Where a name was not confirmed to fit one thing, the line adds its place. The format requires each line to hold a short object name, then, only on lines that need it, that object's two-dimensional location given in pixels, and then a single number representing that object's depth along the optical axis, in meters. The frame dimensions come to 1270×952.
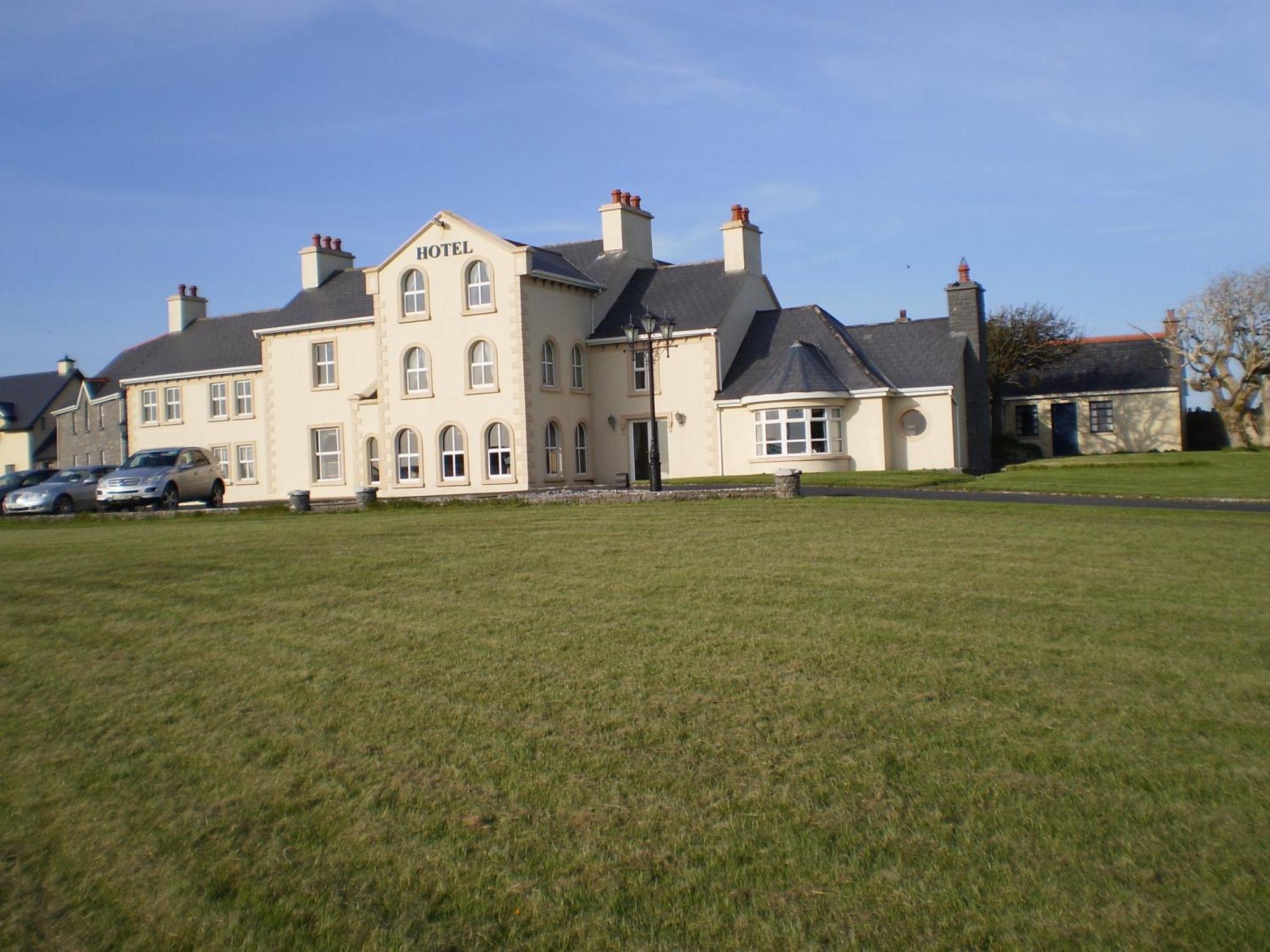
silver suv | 32.25
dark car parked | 38.38
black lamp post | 27.09
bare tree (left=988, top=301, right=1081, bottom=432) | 54.78
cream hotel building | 38.31
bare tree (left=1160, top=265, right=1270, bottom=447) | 49.28
